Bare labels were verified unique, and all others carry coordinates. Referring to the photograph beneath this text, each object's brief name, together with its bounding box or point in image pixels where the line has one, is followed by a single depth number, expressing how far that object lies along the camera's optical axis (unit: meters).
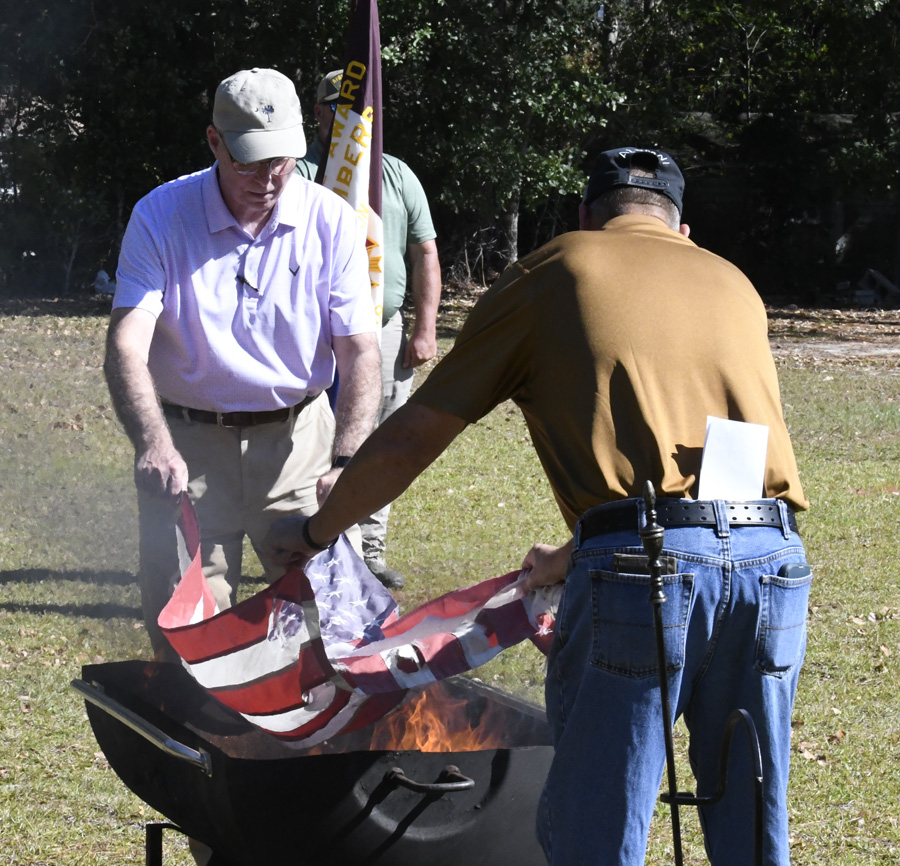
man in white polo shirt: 7.40
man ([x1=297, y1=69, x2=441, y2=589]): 12.34
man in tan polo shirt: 4.68
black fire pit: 5.14
